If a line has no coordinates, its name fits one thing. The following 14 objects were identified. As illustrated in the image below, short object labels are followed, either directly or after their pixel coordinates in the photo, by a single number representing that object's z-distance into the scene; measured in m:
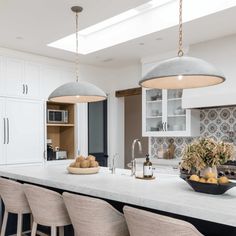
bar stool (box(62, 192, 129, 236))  1.94
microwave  5.49
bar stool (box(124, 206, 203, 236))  1.48
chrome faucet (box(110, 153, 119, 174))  3.13
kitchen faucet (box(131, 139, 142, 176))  2.95
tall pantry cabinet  4.80
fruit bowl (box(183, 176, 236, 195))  1.91
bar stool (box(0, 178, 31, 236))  2.75
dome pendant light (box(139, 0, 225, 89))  2.15
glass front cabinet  4.84
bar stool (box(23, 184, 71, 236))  2.36
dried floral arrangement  2.13
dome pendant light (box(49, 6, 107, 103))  3.08
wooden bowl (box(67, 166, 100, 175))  3.03
